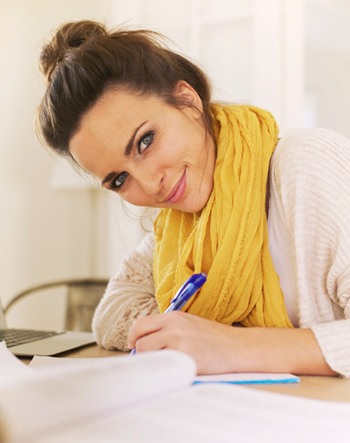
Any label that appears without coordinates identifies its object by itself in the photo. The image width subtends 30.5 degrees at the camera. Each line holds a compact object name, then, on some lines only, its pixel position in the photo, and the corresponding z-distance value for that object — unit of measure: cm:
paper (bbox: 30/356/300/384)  79
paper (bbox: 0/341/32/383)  73
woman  105
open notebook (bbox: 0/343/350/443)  46
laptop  115
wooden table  76
